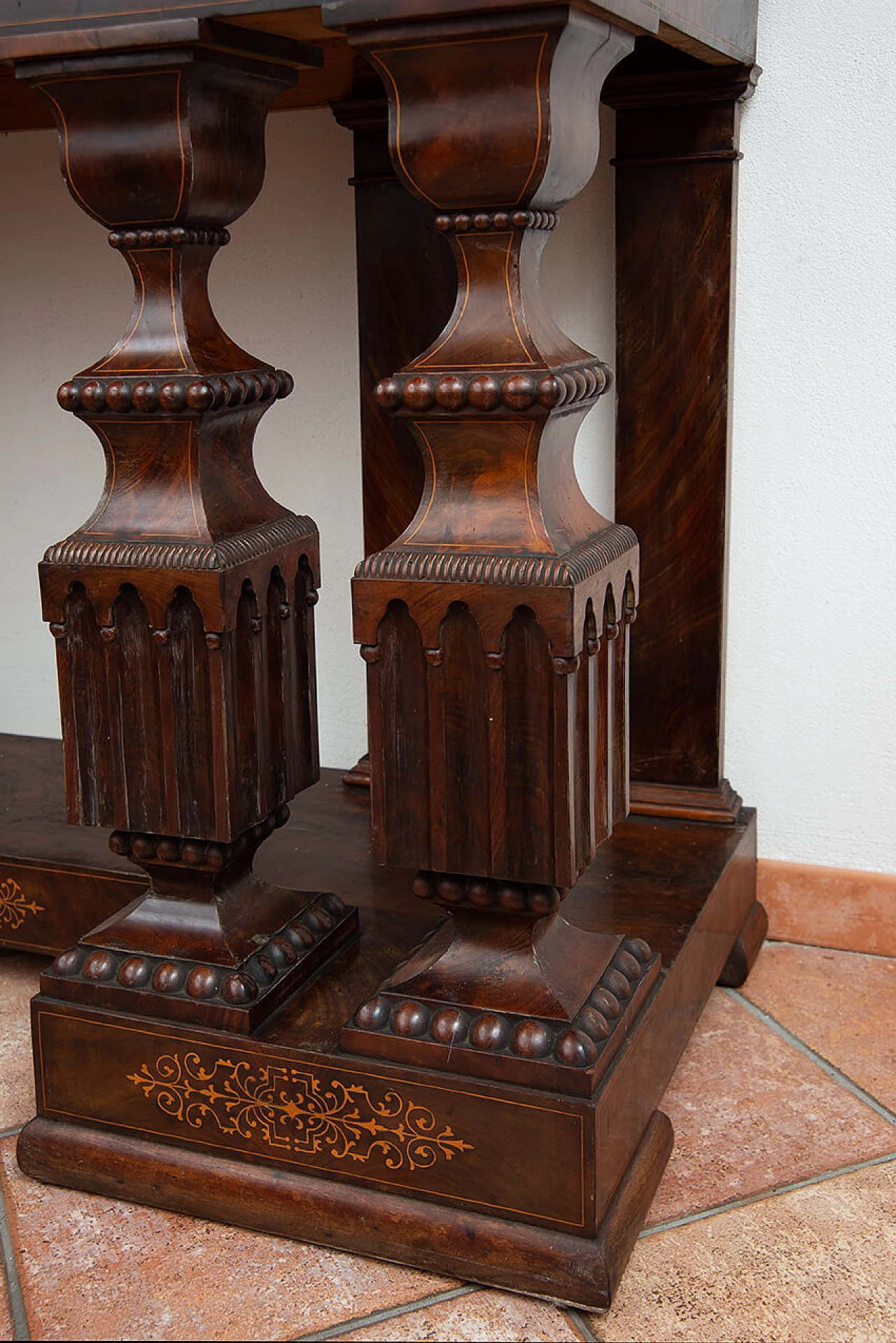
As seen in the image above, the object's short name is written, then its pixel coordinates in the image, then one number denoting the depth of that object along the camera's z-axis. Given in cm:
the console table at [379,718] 142
